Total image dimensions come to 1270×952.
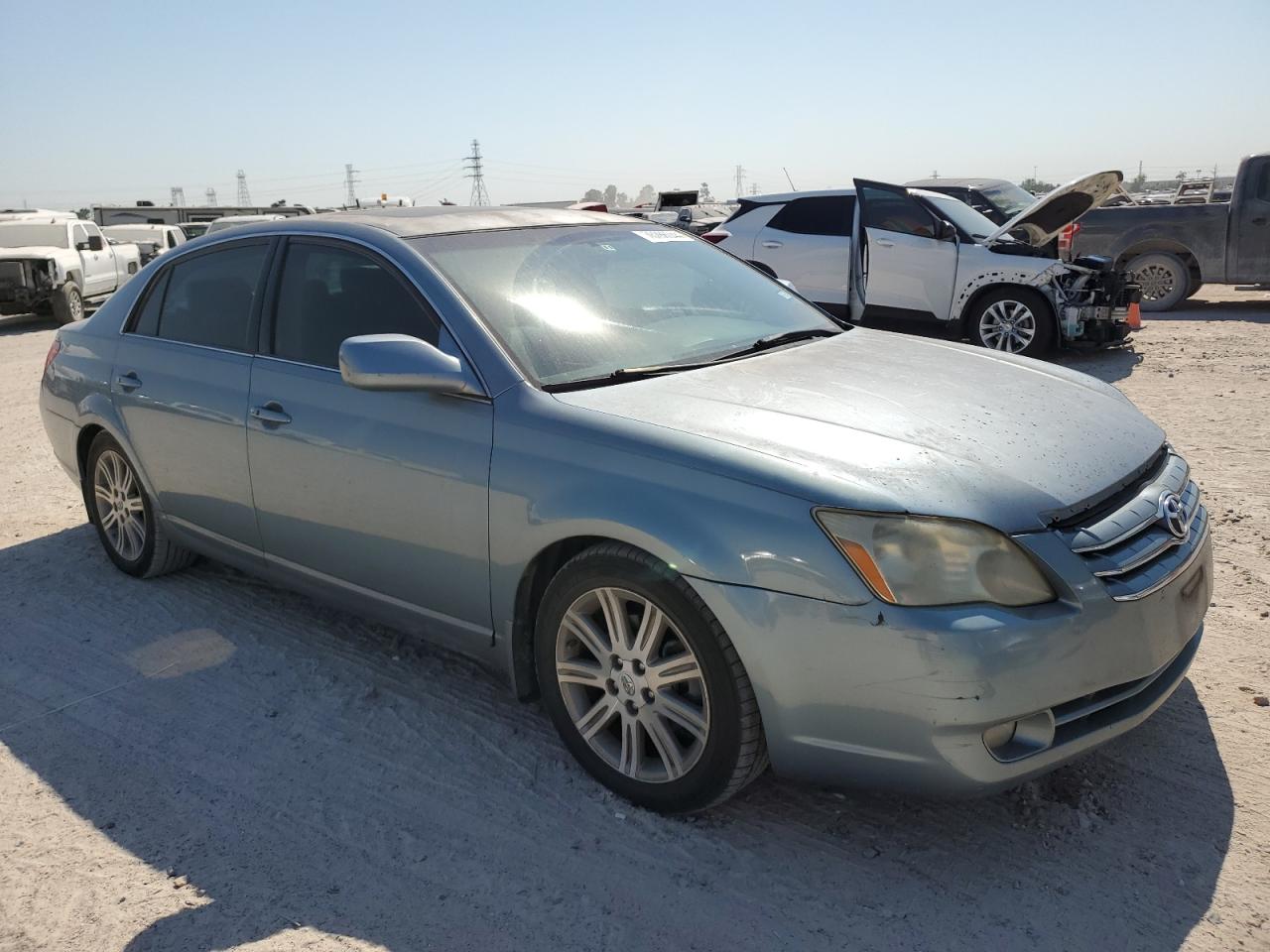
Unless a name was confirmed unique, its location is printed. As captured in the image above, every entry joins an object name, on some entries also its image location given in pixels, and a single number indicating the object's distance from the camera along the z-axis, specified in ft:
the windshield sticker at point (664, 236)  13.93
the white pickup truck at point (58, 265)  52.13
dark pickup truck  40.50
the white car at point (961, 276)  31.78
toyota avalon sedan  8.28
